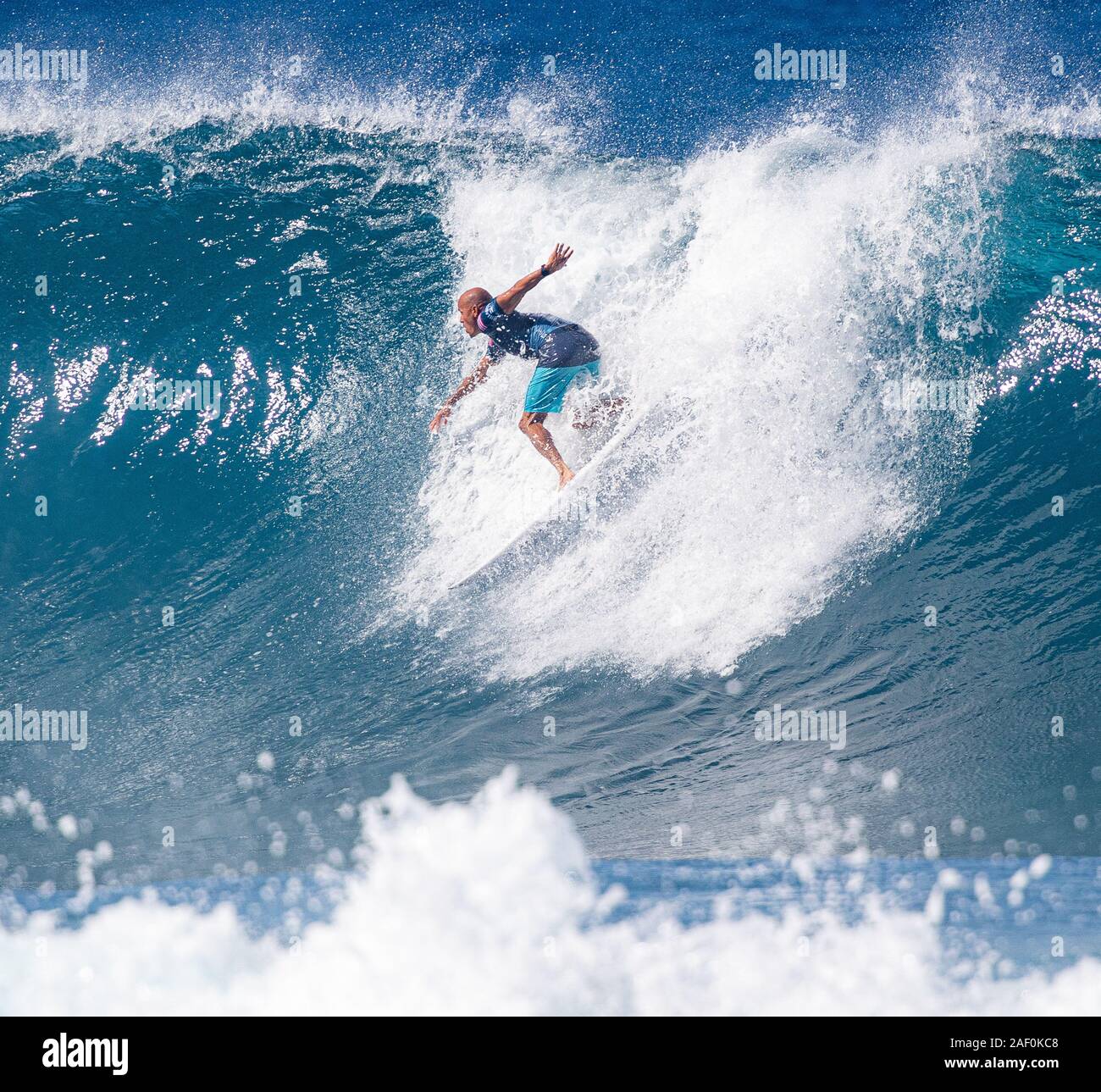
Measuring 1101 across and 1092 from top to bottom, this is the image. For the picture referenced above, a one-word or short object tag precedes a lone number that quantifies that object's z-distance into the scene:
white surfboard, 12.04
